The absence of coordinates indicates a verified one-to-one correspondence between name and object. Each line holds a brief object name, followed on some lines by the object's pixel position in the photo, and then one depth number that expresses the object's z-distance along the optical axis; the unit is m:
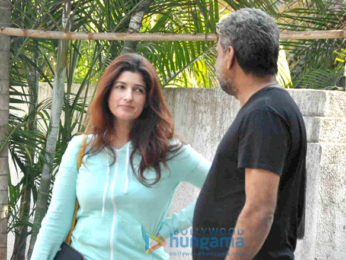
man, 3.72
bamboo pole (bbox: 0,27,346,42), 6.18
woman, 4.86
